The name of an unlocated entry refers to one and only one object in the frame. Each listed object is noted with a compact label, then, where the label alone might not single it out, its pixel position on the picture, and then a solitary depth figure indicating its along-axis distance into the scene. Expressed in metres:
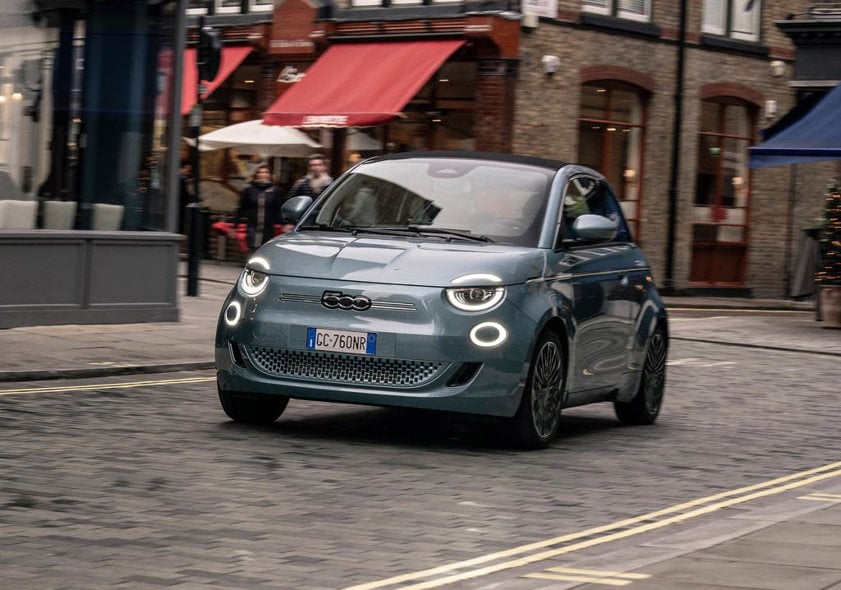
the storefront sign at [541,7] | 27.42
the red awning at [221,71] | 31.59
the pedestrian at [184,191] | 31.29
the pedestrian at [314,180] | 22.81
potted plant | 22.59
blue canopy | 22.31
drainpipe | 30.77
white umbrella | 29.09
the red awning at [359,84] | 27.56
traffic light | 20.72
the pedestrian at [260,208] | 25.97
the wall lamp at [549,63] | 27.78
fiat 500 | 9.09
